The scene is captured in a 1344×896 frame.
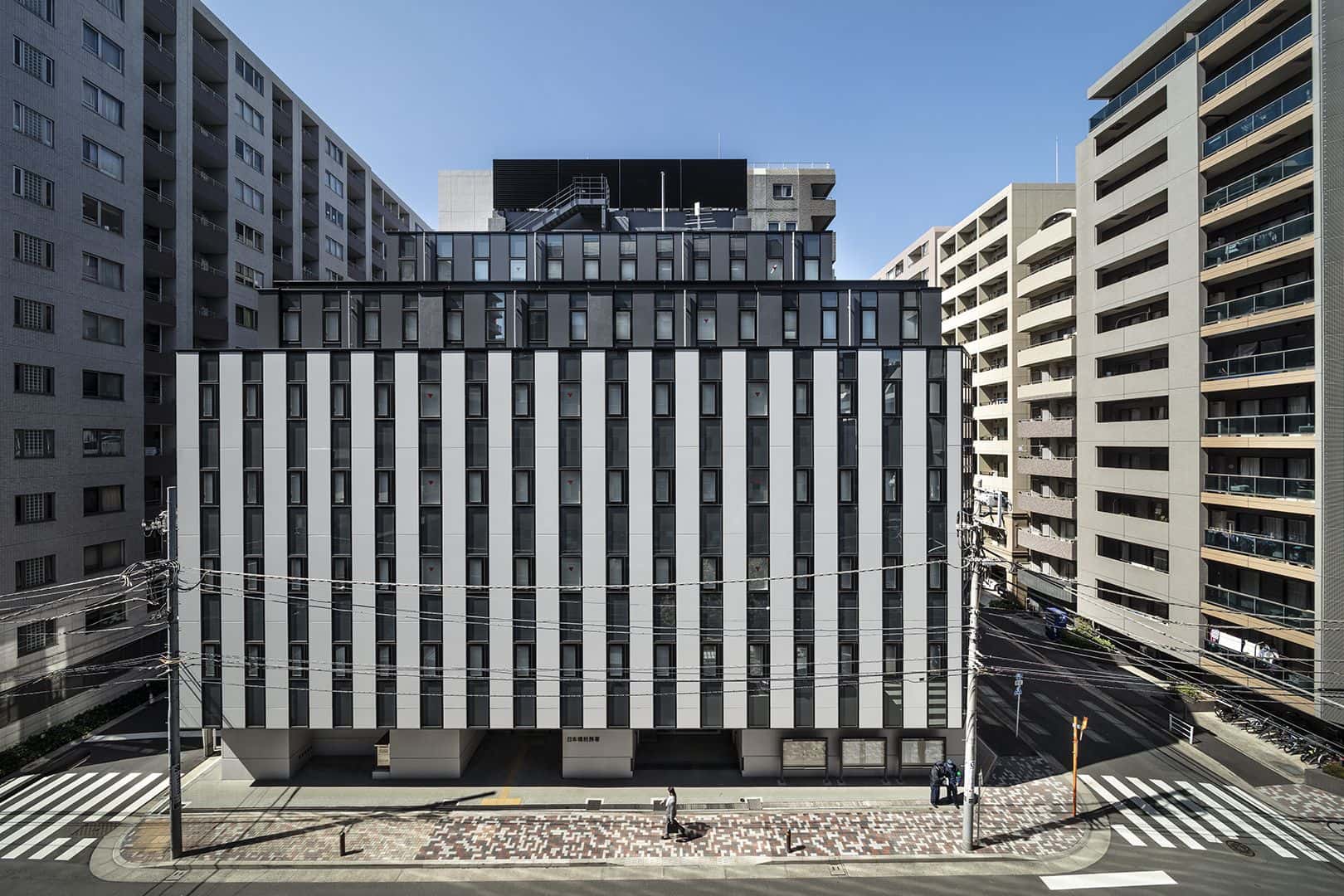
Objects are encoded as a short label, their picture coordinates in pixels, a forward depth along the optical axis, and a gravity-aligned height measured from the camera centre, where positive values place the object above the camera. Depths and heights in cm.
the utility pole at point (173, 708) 1945 -847
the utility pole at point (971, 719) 1984 -919
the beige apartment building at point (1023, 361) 4512 +711
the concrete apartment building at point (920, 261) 6756 +2314
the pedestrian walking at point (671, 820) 2119 -1311
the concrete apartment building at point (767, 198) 5628 +2420
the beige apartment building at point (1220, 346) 2664 +546
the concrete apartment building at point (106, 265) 2950 +1118
